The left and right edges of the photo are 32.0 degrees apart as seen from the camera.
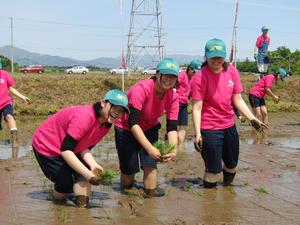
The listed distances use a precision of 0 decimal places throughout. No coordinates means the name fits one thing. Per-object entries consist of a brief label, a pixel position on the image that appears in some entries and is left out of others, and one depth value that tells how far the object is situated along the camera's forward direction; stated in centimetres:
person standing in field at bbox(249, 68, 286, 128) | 1290
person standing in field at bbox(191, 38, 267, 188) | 659
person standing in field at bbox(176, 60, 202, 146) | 1007
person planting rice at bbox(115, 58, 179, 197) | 596
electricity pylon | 4031
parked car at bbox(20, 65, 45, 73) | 4850
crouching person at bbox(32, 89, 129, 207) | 537
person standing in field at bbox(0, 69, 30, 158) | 1012
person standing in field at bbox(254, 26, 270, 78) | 1664
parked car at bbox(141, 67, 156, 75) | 4521
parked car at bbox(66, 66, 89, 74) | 5075
